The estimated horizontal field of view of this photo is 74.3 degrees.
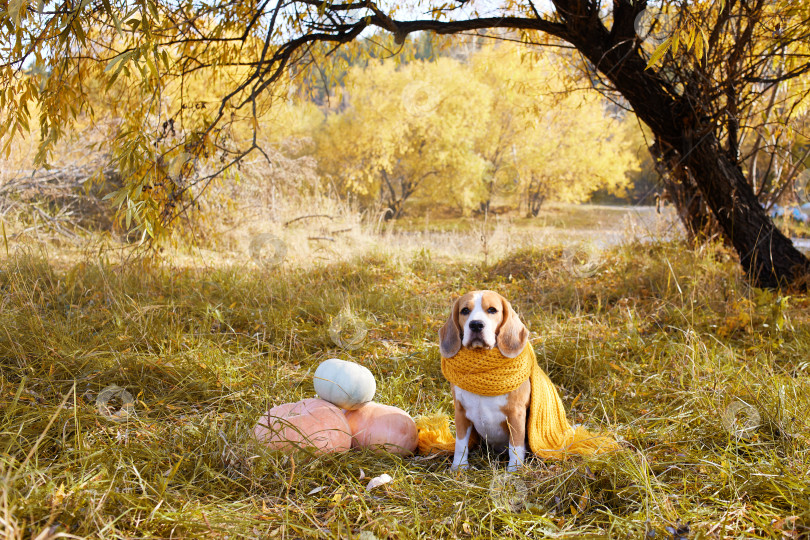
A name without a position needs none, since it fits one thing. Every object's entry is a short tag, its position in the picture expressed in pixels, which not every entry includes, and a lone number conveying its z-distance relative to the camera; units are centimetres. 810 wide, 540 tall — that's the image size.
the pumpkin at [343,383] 246
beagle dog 225
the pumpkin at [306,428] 230
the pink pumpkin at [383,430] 250
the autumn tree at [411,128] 1853
